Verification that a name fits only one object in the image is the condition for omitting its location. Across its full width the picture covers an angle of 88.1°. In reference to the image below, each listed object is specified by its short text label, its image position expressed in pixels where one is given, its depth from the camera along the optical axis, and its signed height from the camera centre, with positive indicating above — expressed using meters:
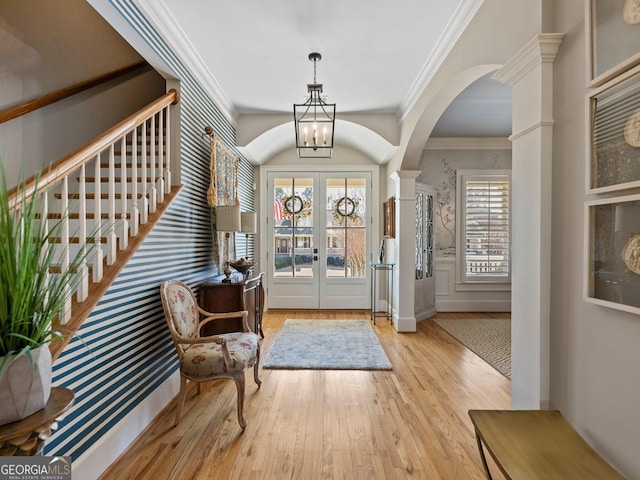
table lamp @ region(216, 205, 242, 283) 3.14 +0.20
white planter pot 0.91 -0.42
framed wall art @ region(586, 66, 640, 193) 1.10 +0.38
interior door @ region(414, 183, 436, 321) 4.83 -0.20
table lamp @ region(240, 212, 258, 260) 3.56 +0.20
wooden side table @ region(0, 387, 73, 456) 0.90 -0.52
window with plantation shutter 5.26 +0.28
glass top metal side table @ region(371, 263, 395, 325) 4.70 -0.72
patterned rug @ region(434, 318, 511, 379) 3.32 -1.18
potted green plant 0.90 -0.22
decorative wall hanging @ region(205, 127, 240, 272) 3.20 +0.57
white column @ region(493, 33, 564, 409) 1.52 +0.14
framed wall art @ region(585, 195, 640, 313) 1.12 -0.04
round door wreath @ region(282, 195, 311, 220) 5.39 +0.50
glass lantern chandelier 2.84 +1.31
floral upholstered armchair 2.13 -0.74
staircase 1.49 +0.24
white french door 5.36 +0.02
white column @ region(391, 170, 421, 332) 4.23 -0.07
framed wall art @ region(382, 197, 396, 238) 4.57 +0.34
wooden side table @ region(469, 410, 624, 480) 1.12 -0.77
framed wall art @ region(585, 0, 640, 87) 1.10 +0.72
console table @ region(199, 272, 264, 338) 2.88 -0.54
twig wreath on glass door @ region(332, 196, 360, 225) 5.36 +0.46
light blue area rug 3.16 -1.18
